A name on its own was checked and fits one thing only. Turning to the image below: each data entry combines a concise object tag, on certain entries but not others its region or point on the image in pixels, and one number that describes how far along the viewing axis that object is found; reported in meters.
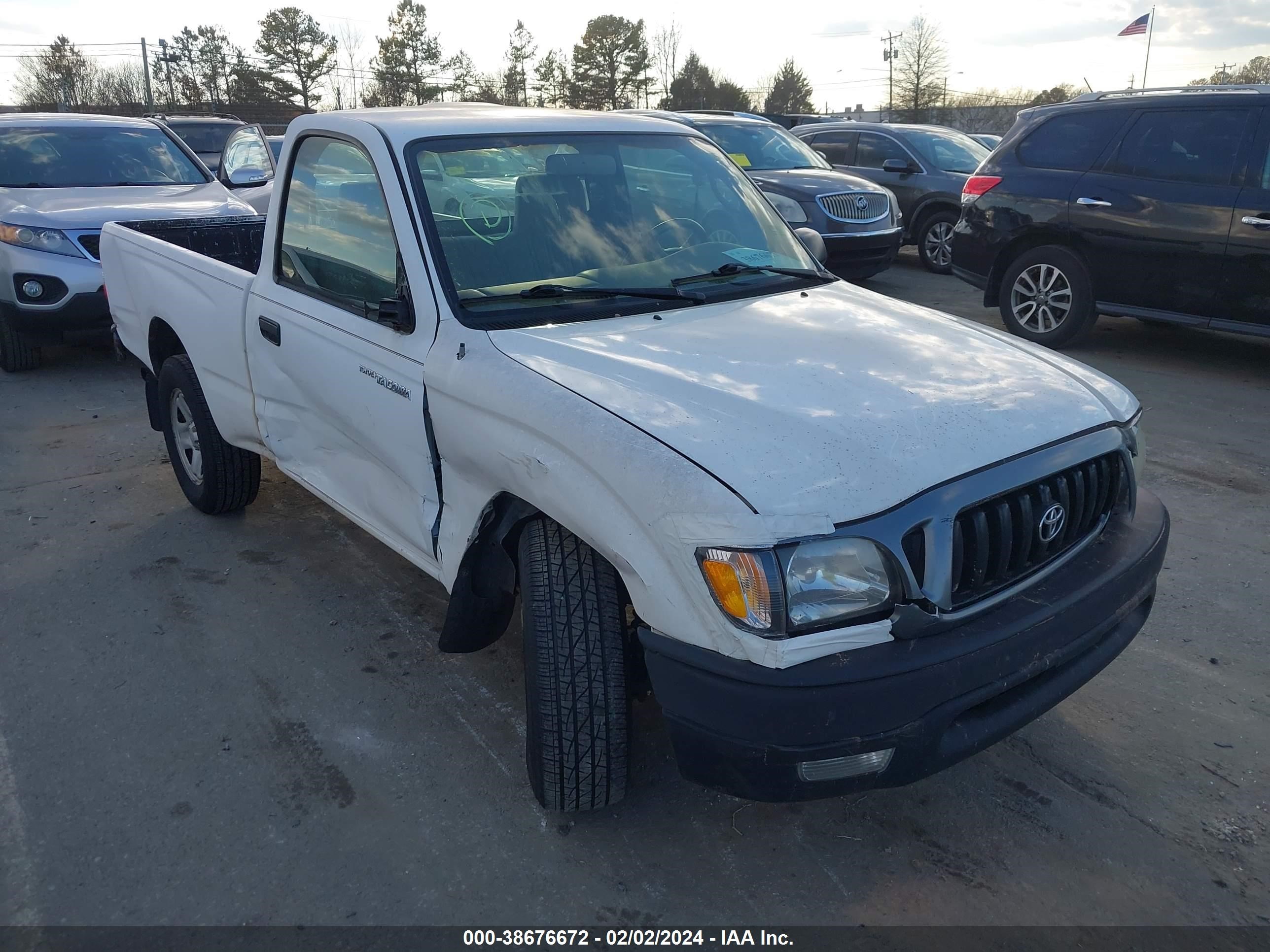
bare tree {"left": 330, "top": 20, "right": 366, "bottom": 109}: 55.84
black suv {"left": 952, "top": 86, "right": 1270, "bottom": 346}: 6.81
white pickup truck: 2.19
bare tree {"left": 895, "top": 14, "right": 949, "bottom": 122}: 52.44
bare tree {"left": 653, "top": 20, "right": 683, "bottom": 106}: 57.84
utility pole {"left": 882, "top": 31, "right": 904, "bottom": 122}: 54.53
